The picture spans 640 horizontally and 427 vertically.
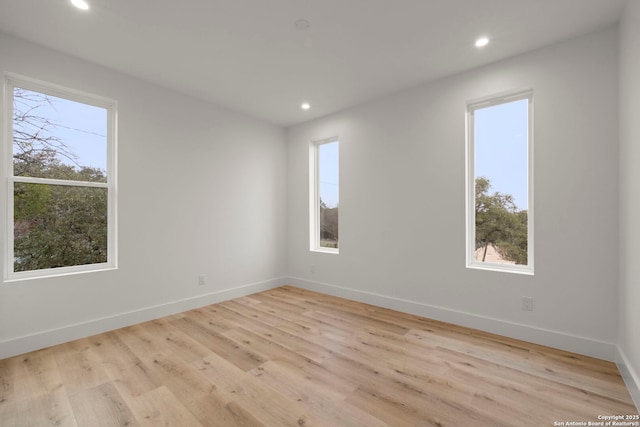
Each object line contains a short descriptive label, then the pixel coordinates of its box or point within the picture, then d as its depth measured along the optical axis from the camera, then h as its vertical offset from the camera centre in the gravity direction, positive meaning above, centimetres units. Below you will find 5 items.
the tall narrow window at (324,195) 461 +30
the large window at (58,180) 264 +33
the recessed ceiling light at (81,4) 213 +156
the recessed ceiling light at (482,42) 259 +156
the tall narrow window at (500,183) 291 +33
